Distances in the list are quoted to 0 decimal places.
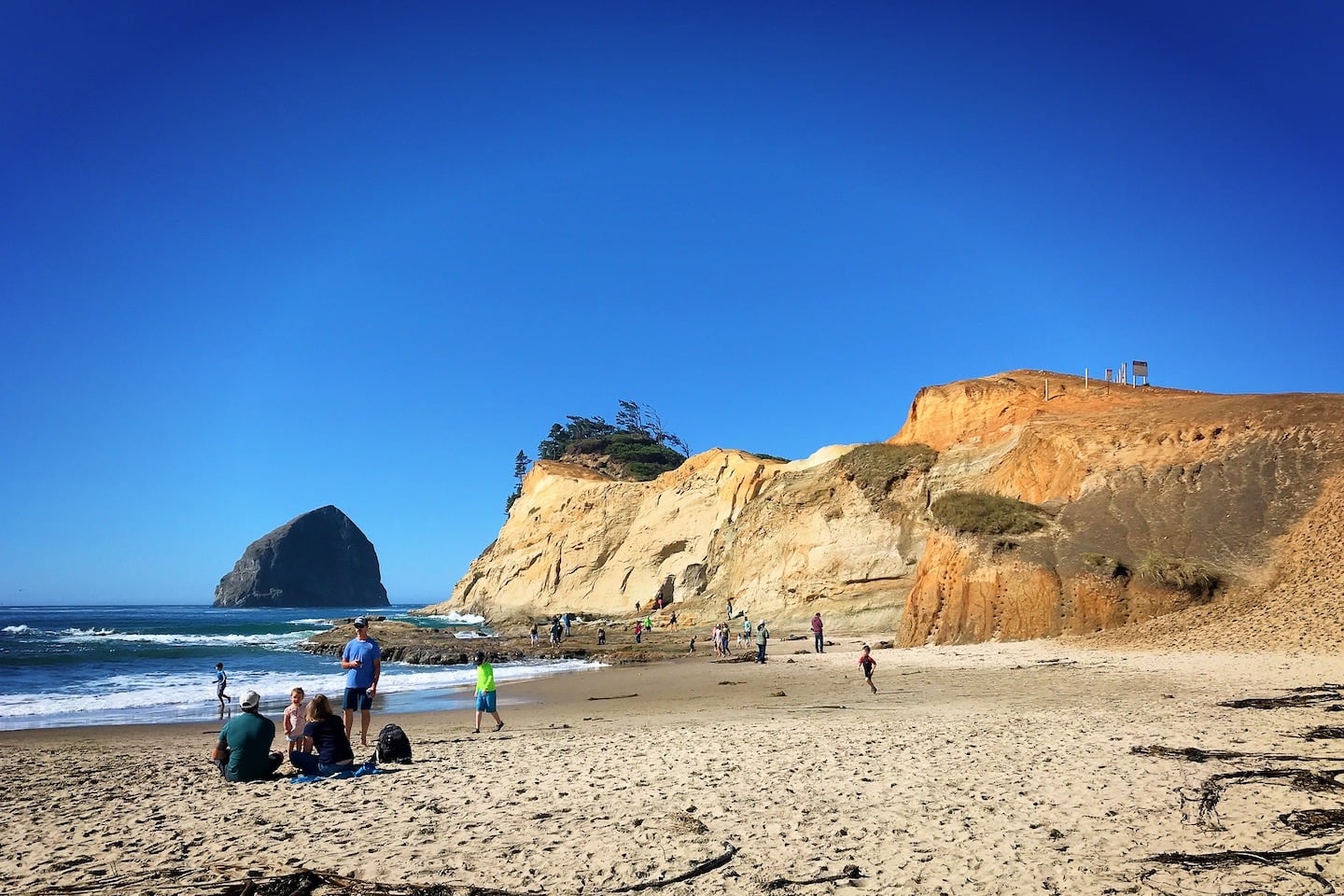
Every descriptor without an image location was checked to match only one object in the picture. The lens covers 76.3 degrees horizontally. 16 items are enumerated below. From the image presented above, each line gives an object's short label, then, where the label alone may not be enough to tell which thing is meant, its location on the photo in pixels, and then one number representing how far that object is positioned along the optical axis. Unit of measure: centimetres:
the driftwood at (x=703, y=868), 520
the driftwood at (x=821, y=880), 521
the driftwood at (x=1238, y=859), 535
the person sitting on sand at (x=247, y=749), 852
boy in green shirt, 1256
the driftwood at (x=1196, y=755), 792
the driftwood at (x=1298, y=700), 1102
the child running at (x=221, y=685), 1867
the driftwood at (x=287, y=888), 515
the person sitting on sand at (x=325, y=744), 862
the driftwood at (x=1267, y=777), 665
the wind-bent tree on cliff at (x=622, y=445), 8869
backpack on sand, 941
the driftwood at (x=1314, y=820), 589
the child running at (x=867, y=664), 1559
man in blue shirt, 1042
